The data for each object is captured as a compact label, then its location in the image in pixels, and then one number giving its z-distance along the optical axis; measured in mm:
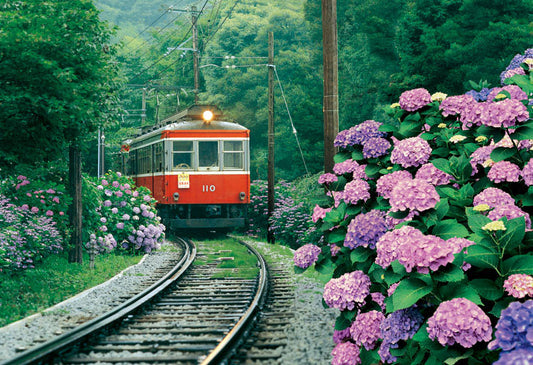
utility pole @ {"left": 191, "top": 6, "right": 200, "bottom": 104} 31328
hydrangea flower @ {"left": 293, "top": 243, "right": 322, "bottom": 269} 6027
